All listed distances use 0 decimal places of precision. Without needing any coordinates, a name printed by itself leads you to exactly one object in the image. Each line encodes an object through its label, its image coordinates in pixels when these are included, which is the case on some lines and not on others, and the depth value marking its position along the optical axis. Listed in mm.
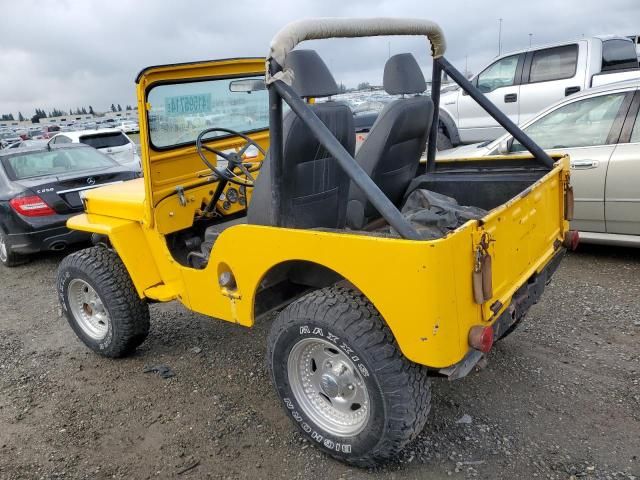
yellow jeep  2260
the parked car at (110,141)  11734
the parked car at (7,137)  28500
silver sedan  4707
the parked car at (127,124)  37656
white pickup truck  8430
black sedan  6270
